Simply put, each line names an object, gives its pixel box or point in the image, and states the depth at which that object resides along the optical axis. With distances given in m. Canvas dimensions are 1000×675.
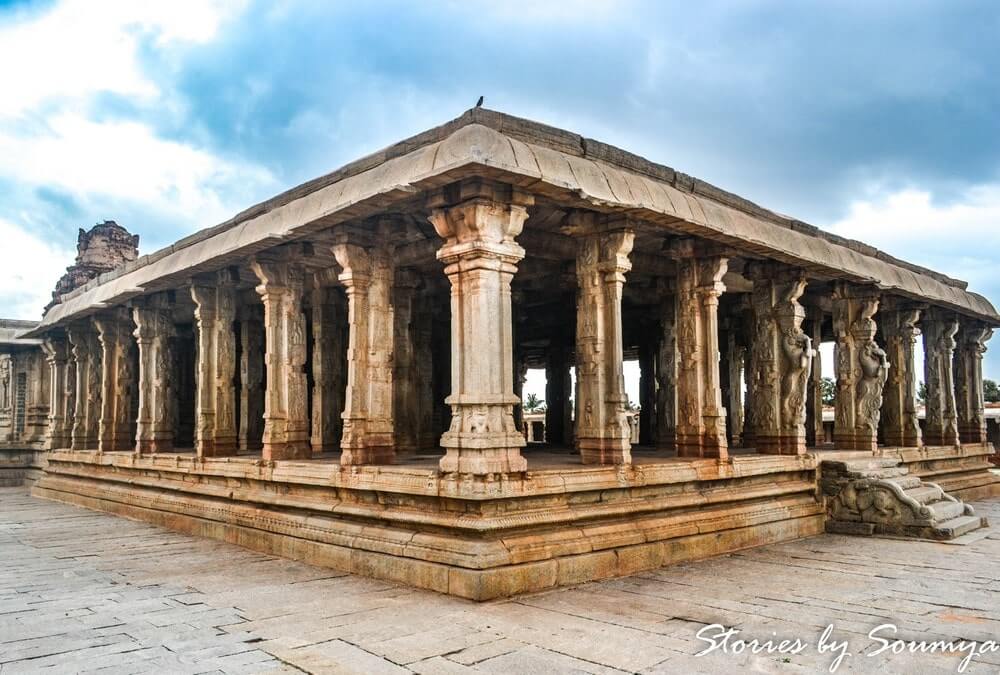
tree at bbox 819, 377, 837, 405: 55.56
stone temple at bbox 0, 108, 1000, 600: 6.97
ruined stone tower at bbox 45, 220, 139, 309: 22.47
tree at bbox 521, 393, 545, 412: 74.12
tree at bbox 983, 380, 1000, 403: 54.76
